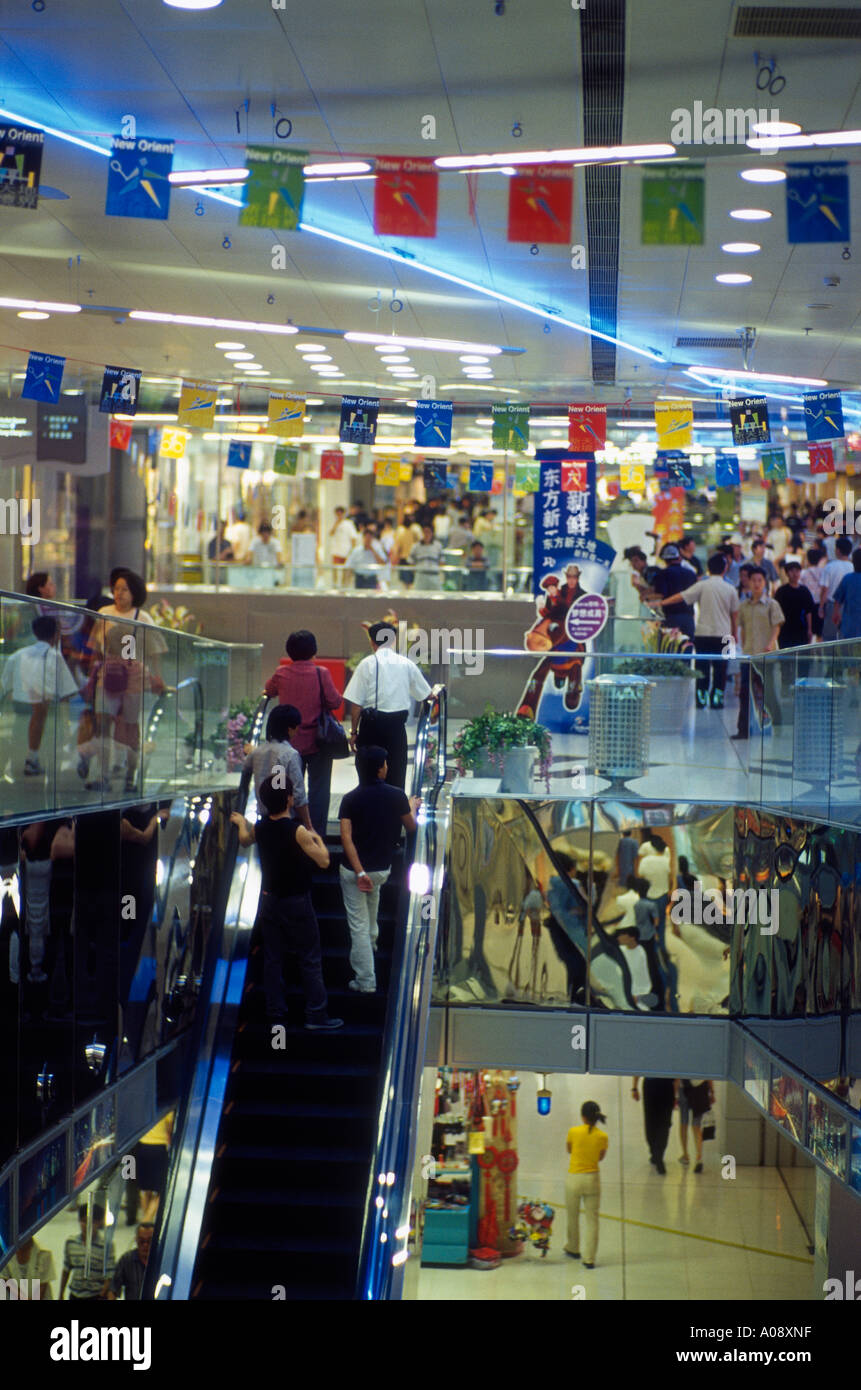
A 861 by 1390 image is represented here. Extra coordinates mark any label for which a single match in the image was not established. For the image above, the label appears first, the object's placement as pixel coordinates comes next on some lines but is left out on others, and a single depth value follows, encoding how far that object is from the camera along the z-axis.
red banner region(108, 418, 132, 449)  17.27
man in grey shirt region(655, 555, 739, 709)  14.38
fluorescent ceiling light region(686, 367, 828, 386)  17.42
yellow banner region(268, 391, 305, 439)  15.97
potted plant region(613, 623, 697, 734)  11.93
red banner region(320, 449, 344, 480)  19.66
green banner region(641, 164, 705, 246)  8.27
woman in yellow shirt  15.04
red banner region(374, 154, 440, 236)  9.45
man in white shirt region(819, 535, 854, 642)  15.66
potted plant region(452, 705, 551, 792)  12.16
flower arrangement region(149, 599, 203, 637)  18.76
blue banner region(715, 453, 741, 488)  20.27
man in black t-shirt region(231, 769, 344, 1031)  8.45
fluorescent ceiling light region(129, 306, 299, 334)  14.41
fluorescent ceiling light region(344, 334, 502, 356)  15.45
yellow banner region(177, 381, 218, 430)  14.64
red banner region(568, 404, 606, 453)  15.38
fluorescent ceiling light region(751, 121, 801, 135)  8.51
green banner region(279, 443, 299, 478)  18.00
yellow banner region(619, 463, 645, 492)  23.33
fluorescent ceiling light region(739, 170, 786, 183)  9.34
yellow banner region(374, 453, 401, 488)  20.52
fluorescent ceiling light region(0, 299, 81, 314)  13.78
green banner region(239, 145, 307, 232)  8.16
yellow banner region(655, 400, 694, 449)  15.67
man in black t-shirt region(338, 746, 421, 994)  8.77
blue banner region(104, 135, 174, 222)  7.94
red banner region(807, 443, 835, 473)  17.47
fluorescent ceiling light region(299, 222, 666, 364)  11.47
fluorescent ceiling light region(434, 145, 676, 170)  8.94
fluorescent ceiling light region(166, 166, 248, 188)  9.72
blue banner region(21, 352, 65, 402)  13.18
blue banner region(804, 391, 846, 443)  14.30
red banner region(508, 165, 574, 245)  9.48
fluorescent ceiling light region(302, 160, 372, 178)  9.59
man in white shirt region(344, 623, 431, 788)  9.55
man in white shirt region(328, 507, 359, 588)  21.88
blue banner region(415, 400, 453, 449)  15.31
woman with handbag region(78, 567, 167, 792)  7.86
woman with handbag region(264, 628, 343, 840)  9.48
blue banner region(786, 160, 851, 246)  8.37
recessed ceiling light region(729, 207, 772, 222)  10.27
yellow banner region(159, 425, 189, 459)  20.17
